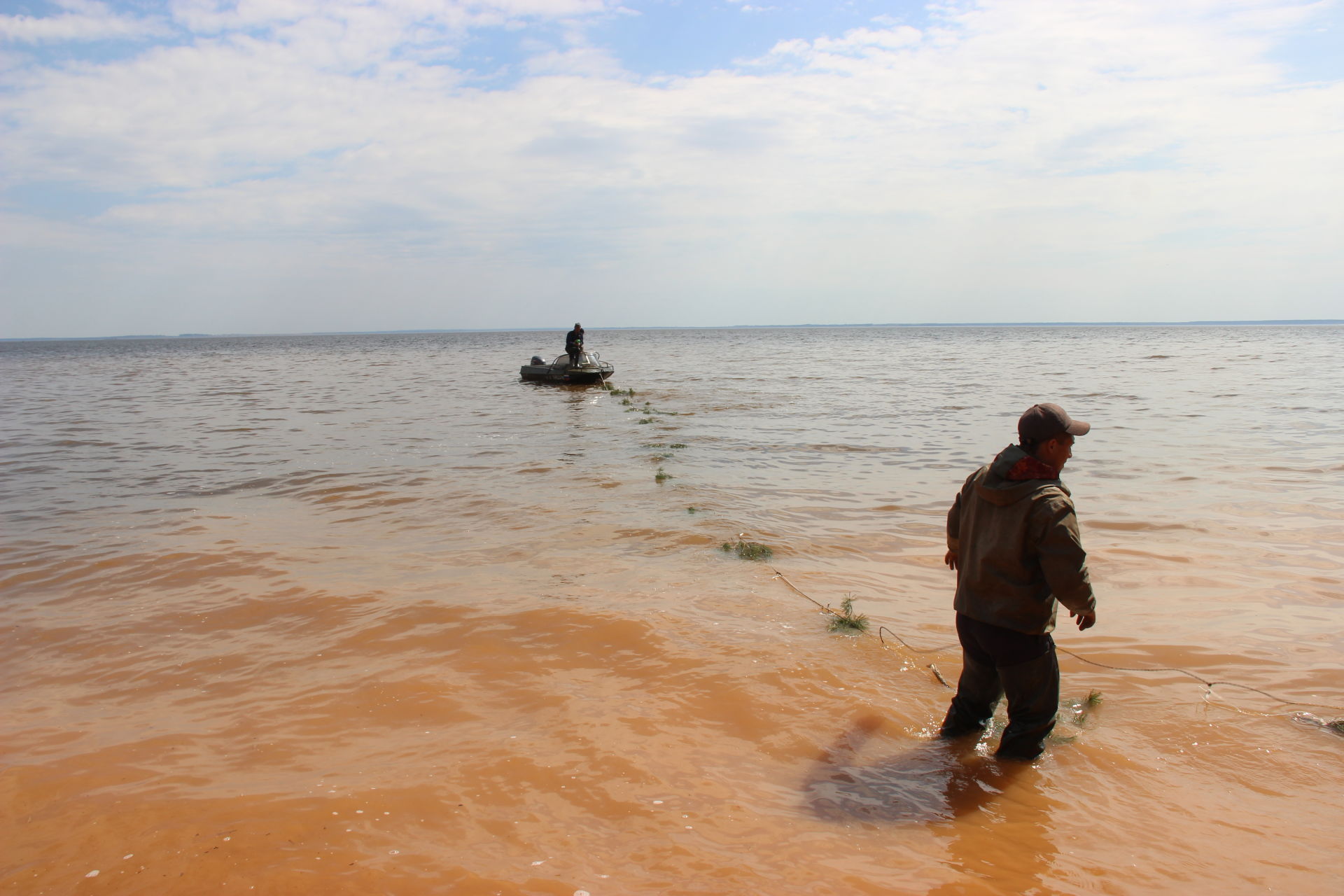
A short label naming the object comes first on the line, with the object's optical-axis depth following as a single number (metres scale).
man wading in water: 3.50
